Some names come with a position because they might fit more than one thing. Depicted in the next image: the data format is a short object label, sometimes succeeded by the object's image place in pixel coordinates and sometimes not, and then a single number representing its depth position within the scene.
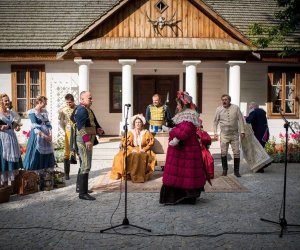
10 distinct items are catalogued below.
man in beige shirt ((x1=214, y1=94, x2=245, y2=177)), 9.04
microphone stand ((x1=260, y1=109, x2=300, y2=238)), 5.12
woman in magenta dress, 6.42
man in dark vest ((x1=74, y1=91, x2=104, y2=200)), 6.64
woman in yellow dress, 8.57
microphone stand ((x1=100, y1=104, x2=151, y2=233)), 5.23
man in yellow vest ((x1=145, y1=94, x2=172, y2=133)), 10.32
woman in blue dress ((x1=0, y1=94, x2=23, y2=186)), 6.86
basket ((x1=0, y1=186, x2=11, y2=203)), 6.59
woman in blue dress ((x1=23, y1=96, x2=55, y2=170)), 7.48
